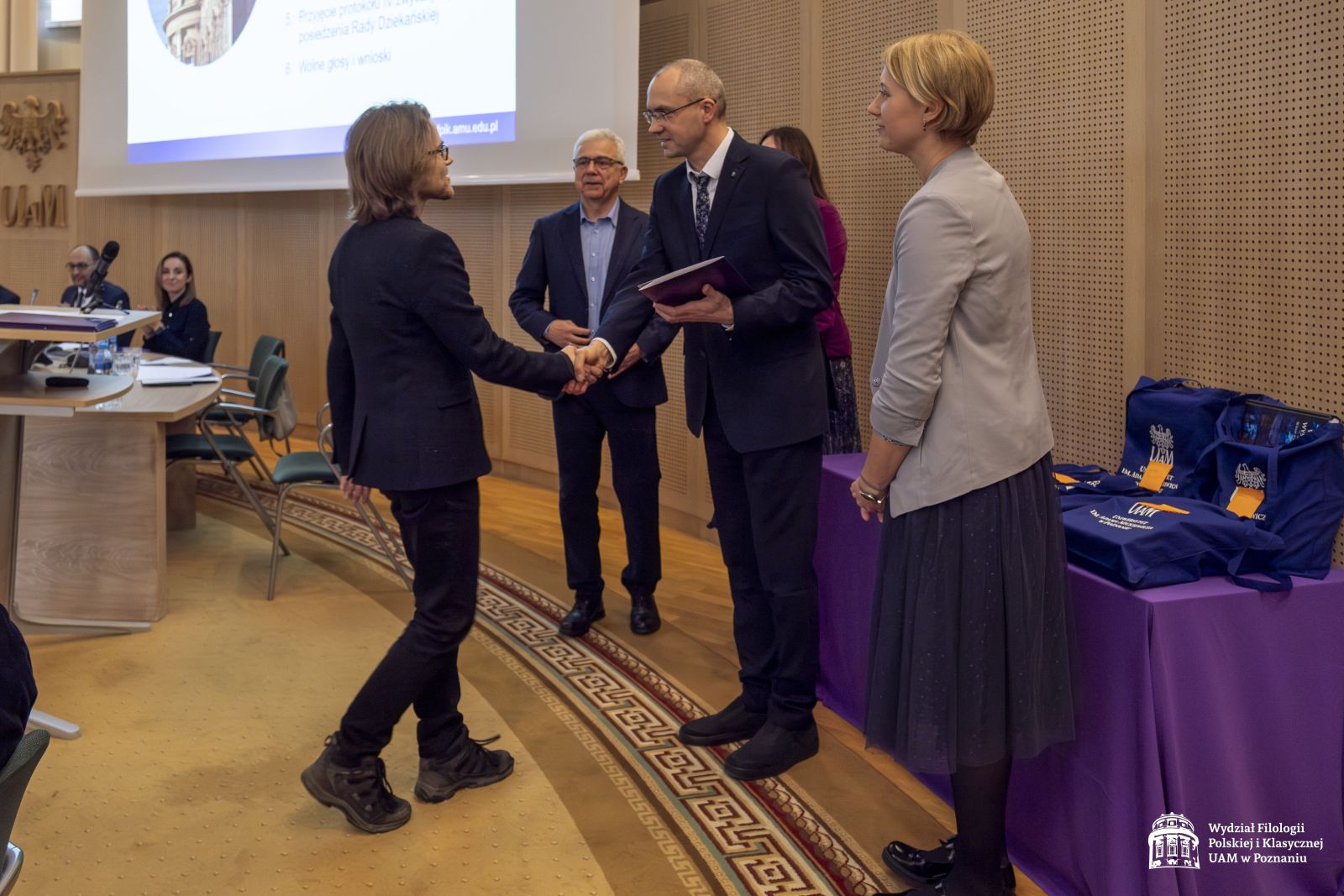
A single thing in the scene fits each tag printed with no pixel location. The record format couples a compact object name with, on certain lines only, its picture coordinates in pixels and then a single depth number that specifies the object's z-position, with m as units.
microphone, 4.45
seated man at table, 6.88
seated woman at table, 6.74
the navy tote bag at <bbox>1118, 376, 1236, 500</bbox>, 2.72
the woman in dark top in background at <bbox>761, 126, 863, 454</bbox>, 3.78
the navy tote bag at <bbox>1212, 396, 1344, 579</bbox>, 2.35
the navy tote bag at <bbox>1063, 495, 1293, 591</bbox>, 2.24
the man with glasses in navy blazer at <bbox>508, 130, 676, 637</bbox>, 4.04
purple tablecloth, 2.16
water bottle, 5.06
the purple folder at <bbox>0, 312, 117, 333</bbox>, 3.16
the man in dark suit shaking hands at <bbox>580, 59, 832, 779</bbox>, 2.86
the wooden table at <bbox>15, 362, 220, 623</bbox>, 4.28
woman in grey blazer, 2.09
